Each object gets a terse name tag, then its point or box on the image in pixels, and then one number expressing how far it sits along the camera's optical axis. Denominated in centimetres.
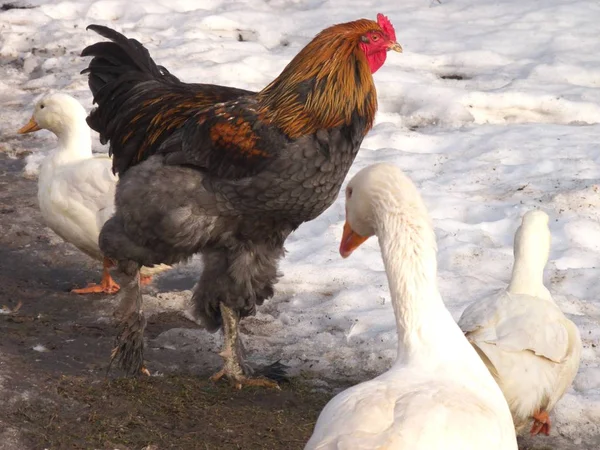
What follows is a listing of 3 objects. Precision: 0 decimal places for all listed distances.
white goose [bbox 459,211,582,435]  983
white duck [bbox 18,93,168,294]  1426
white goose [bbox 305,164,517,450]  700
